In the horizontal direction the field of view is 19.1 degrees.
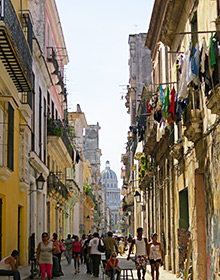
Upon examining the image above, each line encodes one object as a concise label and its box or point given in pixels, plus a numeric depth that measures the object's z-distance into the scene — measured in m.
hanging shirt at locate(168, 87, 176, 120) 16.94
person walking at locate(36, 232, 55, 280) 17.08
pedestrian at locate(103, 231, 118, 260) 19.91
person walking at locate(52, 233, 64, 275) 21.75
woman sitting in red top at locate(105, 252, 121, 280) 16.37
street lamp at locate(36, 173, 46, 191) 23.36
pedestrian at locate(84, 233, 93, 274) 22.55
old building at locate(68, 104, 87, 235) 60.04
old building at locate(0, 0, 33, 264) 16.08
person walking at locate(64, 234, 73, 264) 28.53
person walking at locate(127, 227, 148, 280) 16.75
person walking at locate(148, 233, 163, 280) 16.58
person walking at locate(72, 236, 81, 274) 23.58
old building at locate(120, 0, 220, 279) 12.70
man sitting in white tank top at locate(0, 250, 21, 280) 13.55
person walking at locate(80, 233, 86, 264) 28.48
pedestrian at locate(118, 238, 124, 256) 45.87
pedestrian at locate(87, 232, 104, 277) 20.97
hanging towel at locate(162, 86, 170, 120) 17.59
